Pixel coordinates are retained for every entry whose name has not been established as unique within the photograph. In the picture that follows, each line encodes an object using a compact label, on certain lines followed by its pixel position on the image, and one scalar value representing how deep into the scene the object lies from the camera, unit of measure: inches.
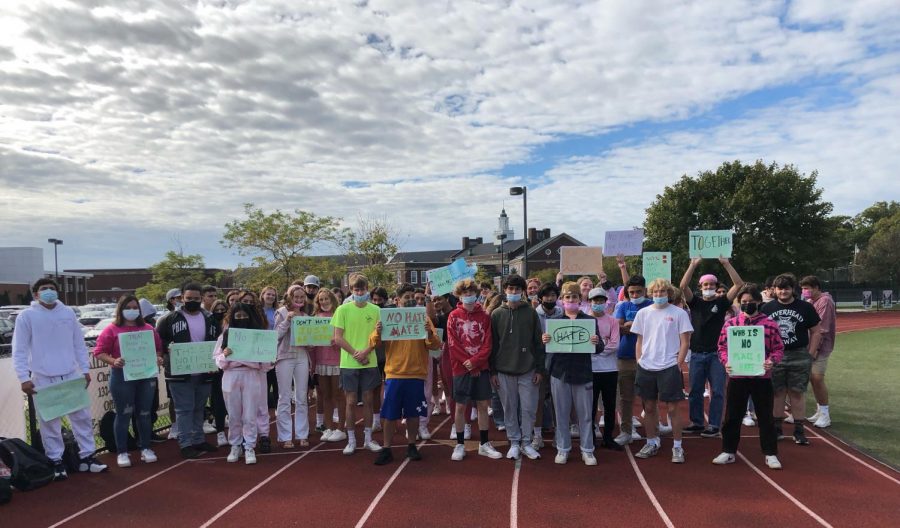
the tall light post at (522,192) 835.4
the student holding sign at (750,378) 240.1
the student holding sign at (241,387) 264.7
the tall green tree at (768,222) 1407.5
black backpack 236.4
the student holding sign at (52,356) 249.3
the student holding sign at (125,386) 267.3
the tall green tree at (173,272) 1825.8
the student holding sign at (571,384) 250.7
